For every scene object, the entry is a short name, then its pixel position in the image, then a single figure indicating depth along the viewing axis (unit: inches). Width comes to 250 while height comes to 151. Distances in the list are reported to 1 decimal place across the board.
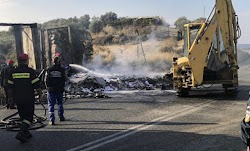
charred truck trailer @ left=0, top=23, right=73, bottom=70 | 694.5
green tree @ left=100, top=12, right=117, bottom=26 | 2320.4
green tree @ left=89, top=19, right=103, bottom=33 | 2164.1
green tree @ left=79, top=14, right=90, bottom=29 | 2282.1
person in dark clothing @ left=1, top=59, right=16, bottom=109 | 498.6
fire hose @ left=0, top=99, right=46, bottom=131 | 359.0
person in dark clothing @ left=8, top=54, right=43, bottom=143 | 308.3
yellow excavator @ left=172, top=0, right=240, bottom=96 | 511.2
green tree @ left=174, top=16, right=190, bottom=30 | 2345.4
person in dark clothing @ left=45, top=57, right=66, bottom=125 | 380.5
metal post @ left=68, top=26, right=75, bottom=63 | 882.6
